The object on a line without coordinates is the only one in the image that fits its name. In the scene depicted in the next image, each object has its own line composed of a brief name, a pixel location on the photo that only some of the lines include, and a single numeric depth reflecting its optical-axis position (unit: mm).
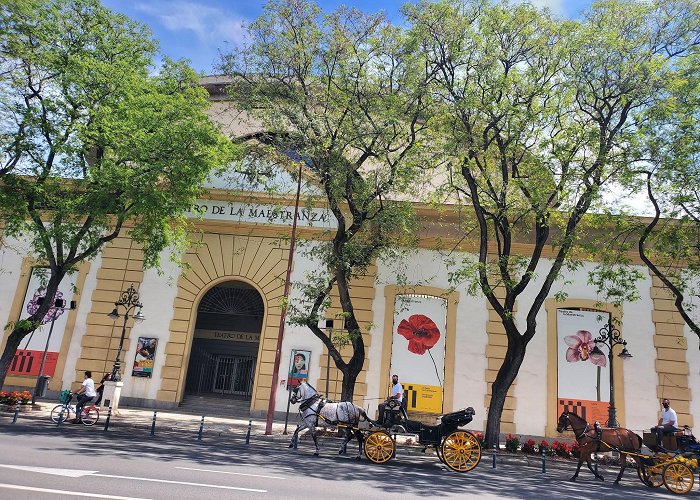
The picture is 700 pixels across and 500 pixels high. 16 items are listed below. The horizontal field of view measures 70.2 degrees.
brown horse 11703
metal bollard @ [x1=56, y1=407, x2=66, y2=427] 14466
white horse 12102
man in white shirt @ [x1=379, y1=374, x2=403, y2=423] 16206
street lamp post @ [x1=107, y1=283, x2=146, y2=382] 18188
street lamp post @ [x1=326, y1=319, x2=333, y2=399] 17828
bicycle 14859
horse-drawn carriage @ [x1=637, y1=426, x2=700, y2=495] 11008
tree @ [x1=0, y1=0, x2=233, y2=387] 15273
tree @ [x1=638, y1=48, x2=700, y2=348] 14328
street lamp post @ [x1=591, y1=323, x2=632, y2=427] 15172
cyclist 14922
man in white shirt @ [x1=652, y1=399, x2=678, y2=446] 13936
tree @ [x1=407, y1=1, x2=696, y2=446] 14766
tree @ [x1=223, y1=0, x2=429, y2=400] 16078
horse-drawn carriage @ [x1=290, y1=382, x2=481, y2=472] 11352
